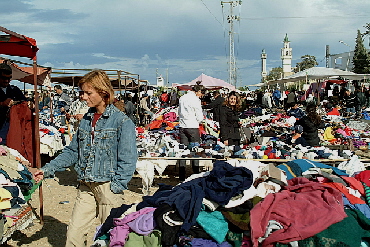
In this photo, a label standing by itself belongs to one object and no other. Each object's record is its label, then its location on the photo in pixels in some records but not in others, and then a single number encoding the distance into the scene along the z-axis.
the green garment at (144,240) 2.72
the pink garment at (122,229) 2.79
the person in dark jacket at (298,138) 7.46
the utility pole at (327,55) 72.49
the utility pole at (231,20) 44.12
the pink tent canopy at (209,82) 19.82
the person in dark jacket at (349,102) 16.44
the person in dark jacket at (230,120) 7.17
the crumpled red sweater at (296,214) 2.54
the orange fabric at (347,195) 3.21
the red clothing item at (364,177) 3.64
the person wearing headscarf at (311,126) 7.43
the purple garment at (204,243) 2.68
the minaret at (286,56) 142.96
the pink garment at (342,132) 10.30
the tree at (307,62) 79.19
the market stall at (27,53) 4.36
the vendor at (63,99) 12.77
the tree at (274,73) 87.08
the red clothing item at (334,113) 14.90
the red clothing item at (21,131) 5.02
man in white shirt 7.59
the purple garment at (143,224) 2.75
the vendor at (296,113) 13.50
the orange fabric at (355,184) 3.45
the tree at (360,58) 45.50
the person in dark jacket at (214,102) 13.73
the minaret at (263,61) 144.12
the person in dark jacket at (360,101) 16.47
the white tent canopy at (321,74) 20.52
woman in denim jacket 3.02
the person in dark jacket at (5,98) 4.89
